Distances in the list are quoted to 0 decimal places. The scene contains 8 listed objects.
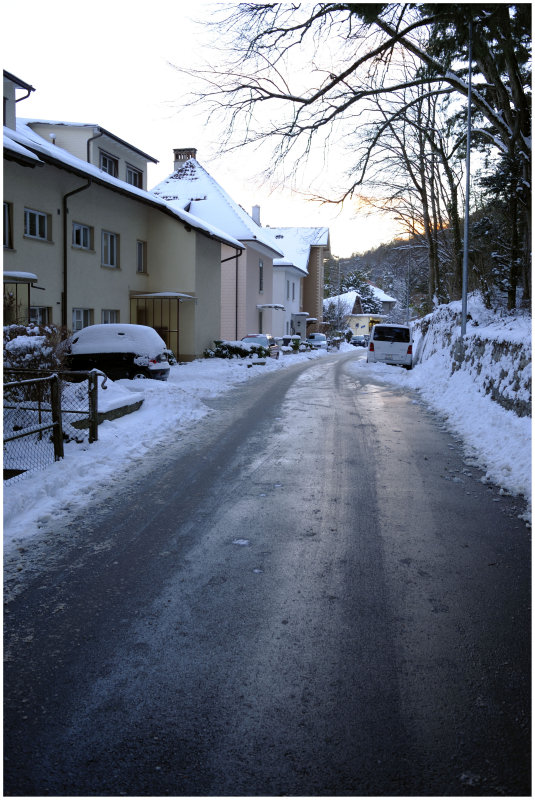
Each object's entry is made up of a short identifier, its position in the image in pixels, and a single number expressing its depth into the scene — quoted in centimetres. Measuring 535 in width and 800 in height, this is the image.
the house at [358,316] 9450
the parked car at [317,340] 5314
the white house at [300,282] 5522
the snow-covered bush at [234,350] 2898
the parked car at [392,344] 2580
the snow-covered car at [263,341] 3297
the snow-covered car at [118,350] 1634
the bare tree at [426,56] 884
